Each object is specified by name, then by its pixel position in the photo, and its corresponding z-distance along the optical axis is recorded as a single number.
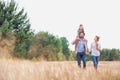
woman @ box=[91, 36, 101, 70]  15.01
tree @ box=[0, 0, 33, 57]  48.59
